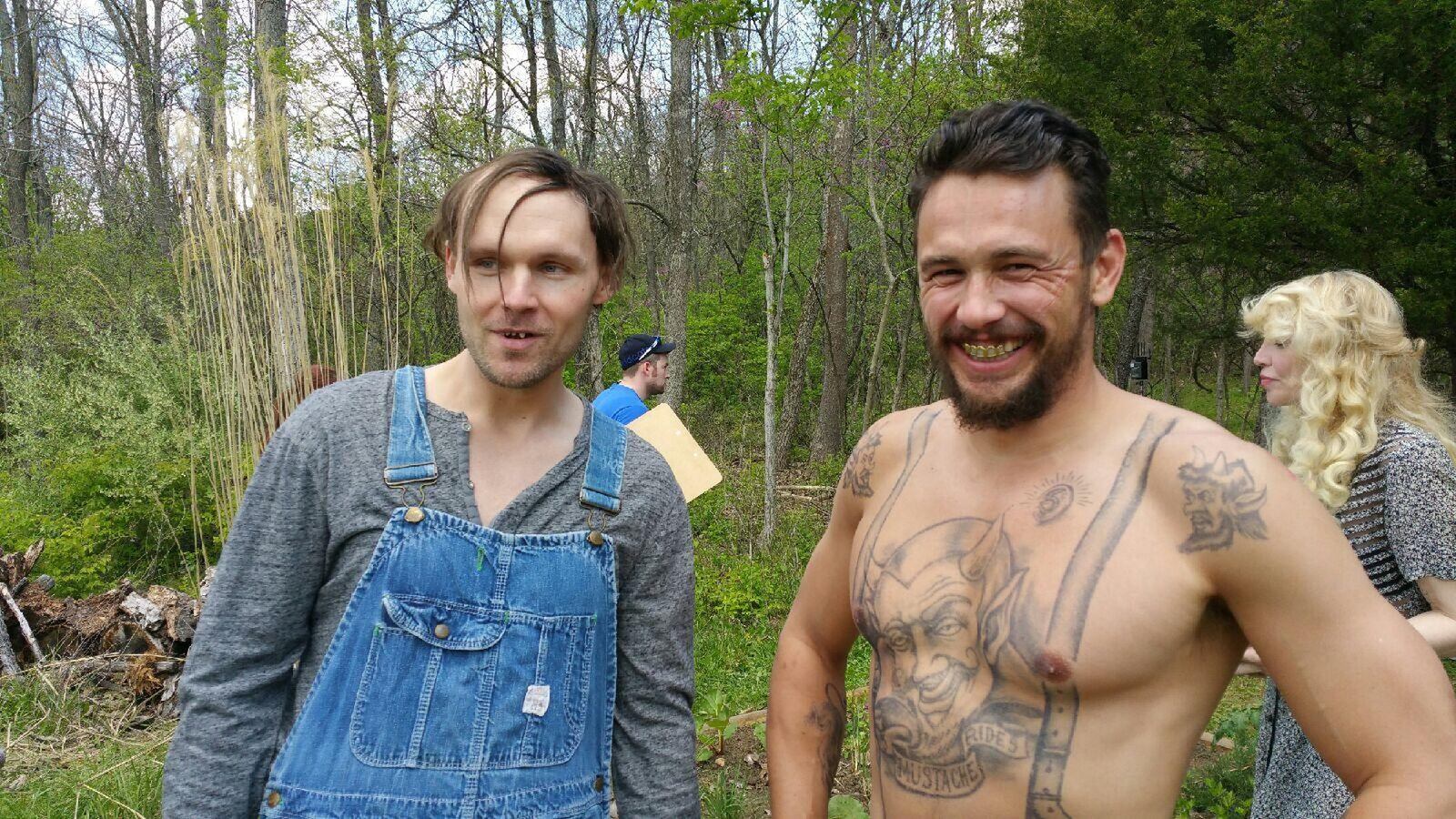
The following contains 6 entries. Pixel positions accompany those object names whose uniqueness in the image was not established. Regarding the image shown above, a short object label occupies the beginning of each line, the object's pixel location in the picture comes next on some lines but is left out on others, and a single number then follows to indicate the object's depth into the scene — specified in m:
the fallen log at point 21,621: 4.37
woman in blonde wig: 2.14
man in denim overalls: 1.44
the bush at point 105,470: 6.16
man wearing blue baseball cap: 5.46
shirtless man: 1.25
